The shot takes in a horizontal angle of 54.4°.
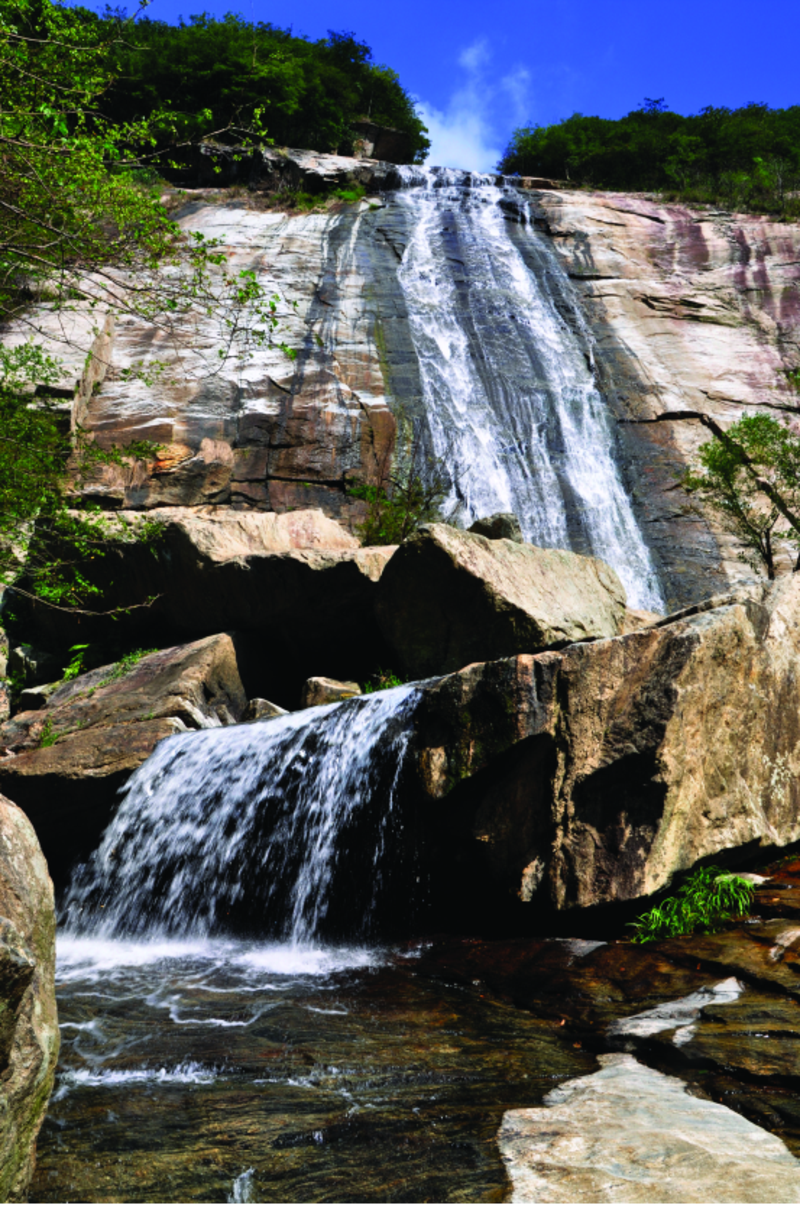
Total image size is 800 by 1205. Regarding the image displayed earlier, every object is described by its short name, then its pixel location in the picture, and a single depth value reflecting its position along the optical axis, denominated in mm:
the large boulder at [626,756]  5445
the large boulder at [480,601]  9305
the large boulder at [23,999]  2213
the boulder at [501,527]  11508
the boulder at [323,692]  10500
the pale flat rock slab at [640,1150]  2445
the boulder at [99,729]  9328
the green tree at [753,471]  14258
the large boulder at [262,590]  11117
